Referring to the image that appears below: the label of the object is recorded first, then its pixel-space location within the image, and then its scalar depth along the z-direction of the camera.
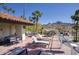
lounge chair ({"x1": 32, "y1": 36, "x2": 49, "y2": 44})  3.17
